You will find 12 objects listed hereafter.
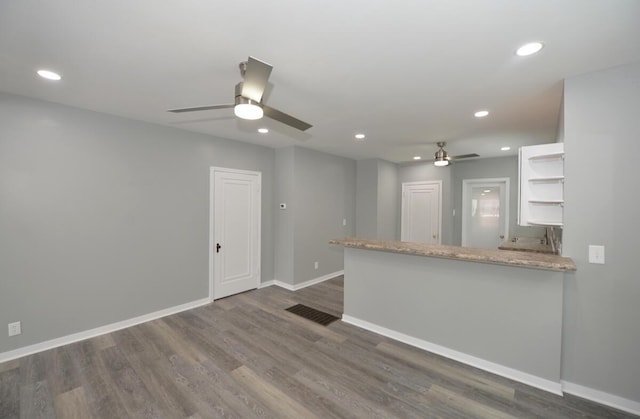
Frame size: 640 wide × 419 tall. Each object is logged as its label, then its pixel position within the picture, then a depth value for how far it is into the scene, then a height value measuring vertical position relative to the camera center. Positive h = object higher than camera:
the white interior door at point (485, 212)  5.56 -0.03
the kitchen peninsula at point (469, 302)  2.25 -0.93
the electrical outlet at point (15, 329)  2.68 -1.27
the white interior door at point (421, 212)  6.12 -0.05
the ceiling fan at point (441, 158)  4.39 +0.87
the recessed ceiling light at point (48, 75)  2.19 +1.09
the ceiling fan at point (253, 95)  1.67 +0.79
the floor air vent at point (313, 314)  3.57 -1.50
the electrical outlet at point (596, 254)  2.08 -0.33
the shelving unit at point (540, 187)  2.40 +0.23
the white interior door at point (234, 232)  4.23 -0.42
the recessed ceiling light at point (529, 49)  1.76 +1.11
